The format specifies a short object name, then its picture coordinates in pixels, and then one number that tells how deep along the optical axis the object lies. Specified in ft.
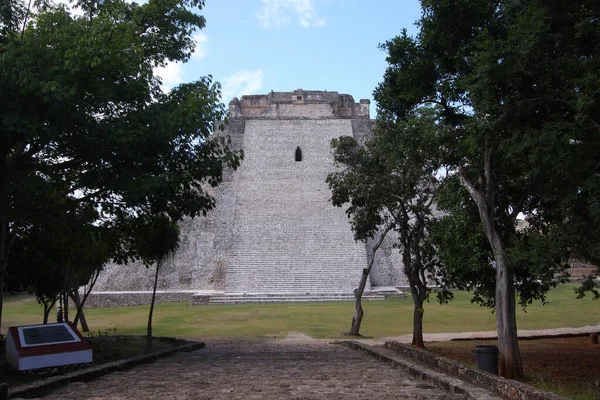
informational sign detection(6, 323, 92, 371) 21.66
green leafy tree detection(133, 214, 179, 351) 33.37
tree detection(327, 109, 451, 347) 33.65
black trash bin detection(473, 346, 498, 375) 22.72
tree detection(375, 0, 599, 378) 19.58
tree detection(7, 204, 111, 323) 29.55
